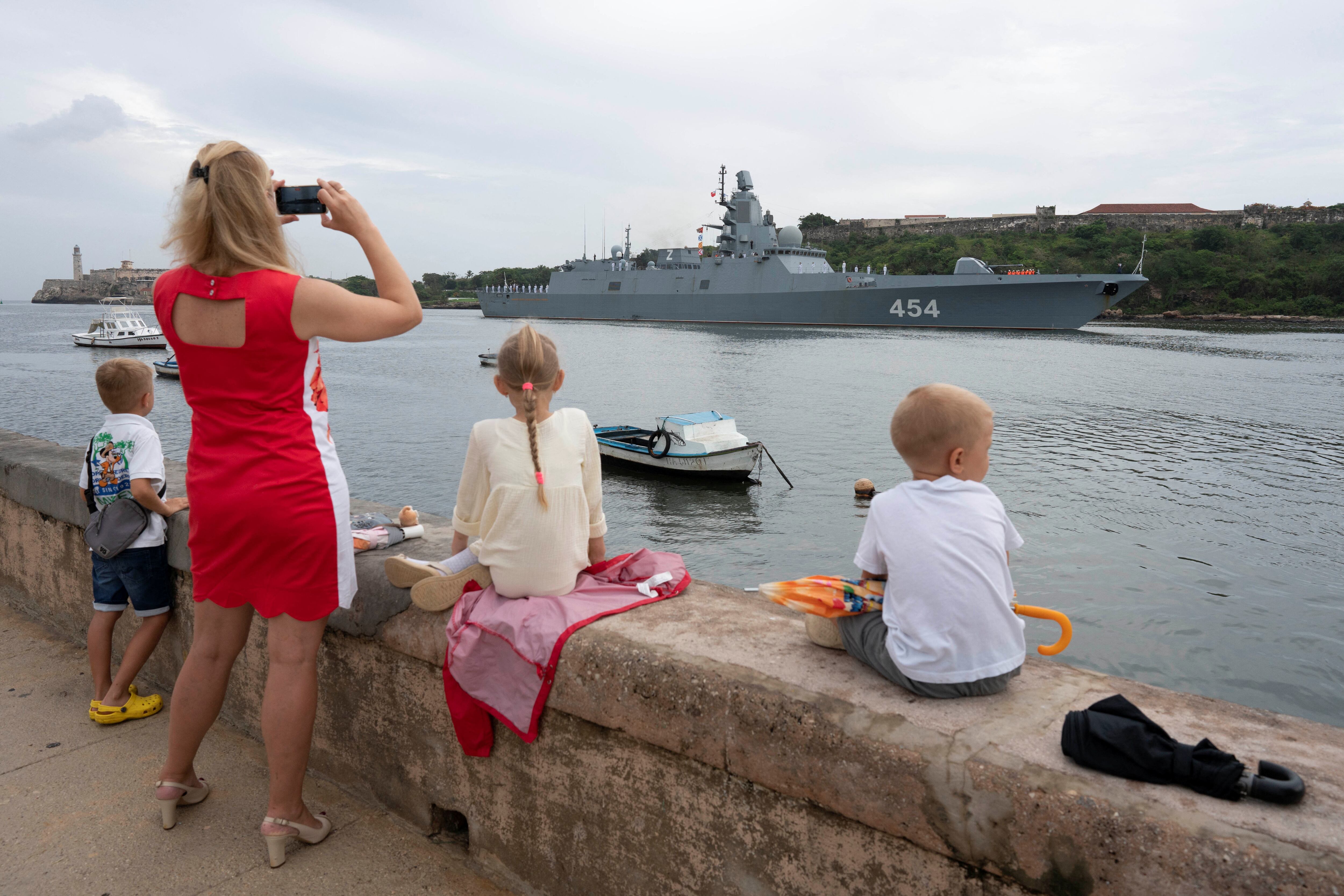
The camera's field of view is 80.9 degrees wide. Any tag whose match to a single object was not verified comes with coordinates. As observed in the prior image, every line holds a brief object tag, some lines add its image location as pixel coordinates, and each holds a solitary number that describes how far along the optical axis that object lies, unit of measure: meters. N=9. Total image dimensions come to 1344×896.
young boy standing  2.61
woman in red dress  1.75
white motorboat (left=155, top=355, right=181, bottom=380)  28.28
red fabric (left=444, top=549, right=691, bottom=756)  1.80
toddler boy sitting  1.52
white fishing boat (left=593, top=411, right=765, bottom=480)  13.69
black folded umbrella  1.16
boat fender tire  13.83
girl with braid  1.97
